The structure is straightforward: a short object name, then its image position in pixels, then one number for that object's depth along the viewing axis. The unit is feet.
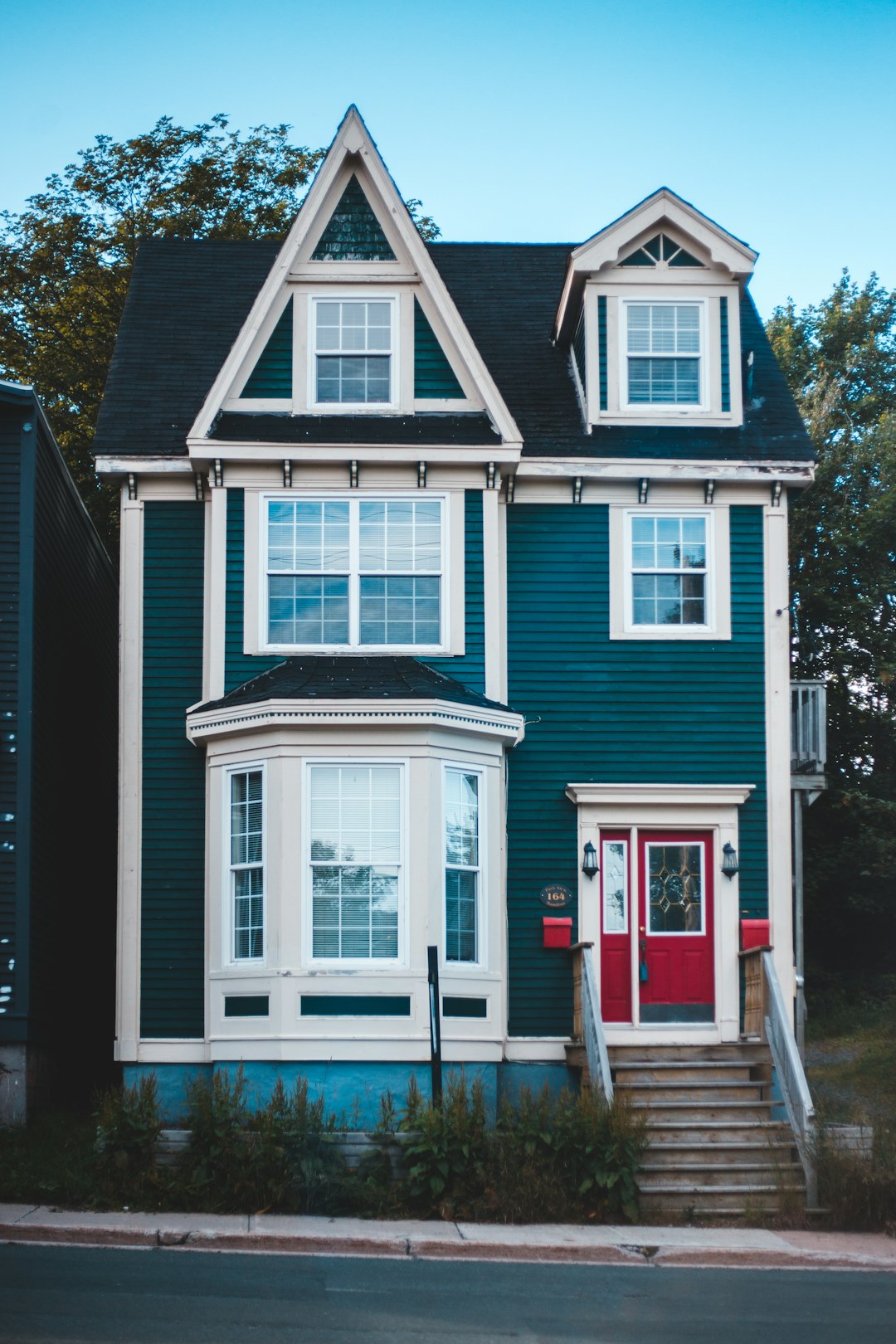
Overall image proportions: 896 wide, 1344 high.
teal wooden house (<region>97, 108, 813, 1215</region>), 52.54
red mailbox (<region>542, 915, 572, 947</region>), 55.72
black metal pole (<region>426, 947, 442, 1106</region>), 47.69
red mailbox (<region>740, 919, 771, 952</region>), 55.83
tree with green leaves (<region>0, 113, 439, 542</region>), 100.73
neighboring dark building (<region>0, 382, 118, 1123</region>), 55.16
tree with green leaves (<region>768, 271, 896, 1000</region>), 94.53
